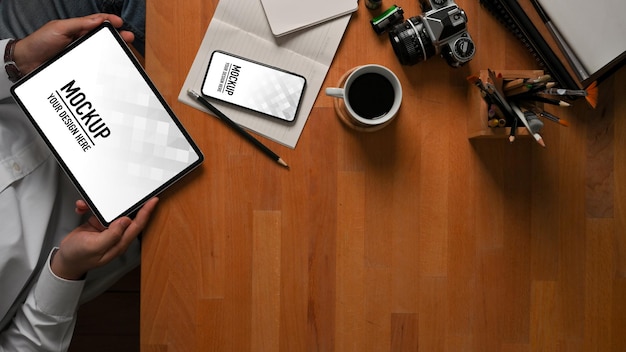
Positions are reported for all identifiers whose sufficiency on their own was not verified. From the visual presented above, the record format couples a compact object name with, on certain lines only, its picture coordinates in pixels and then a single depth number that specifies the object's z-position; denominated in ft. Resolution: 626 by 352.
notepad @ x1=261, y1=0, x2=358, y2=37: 2.26
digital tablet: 2.19
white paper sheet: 2.27
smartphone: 2.27
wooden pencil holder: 2.05
